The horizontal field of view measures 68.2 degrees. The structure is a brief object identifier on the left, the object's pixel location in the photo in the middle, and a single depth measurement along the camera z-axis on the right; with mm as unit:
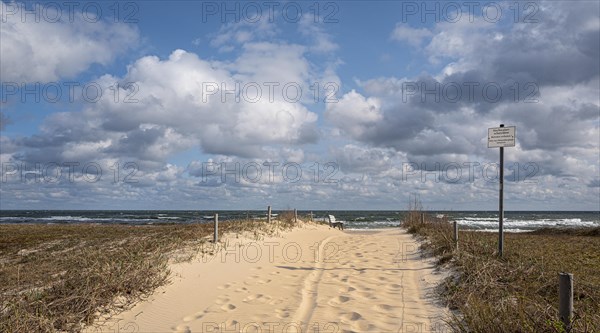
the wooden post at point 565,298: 5094
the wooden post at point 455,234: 11702
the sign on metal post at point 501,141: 9906
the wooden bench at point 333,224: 32125
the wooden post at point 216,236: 13978
